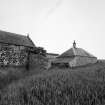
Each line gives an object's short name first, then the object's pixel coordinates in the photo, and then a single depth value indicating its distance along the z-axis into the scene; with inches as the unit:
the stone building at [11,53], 510.2
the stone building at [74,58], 876.8
